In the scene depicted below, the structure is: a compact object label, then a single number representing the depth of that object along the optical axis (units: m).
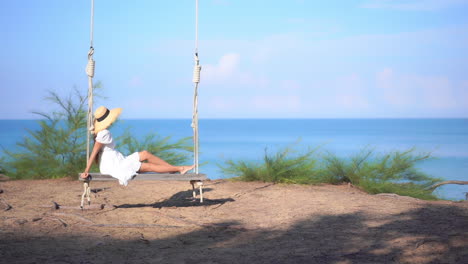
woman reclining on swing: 4.95
